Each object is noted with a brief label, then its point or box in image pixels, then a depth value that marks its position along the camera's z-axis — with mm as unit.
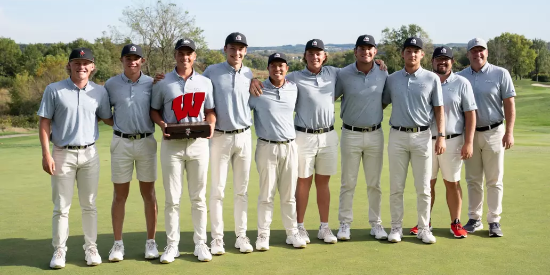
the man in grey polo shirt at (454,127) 6664
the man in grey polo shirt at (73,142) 5707
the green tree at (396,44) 75088
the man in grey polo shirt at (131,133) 5914
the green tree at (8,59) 85250
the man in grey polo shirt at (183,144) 5918
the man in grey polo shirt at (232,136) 6121
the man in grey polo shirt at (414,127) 6430
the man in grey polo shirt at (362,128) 6559
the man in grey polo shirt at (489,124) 6871
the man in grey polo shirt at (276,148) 6234
